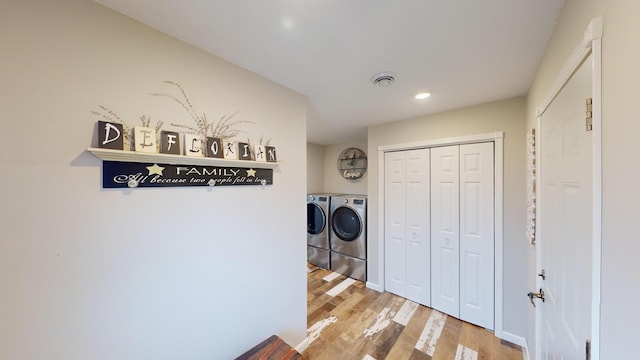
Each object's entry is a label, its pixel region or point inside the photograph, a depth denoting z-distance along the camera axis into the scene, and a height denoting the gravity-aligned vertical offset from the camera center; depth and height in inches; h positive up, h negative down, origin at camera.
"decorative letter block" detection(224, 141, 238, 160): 53.5 +7.2
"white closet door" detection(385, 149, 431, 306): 101.0 -21.8
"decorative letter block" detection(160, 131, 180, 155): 43.8 +7.4
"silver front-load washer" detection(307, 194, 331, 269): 140.9 -33.9
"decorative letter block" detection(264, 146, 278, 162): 62.7 +7.6
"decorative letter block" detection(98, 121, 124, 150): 37.4 +7.5
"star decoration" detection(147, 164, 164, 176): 43.3 +1.9
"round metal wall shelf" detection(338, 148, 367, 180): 152.4 +12.1
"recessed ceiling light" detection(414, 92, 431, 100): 76.1 +30.0
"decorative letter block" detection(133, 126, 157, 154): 40.6 +7.6
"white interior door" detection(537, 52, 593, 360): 29.9 -6.7
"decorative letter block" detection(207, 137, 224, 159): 50.6 +7.4
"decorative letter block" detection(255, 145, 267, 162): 60.1 +7.2
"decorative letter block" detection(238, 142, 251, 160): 56.6 +7.3
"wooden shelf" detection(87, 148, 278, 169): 36.6 +4.0
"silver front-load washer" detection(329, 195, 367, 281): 123.3 -33.1
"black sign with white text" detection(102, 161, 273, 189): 39.5 +0.8
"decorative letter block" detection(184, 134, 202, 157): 47.0 +7.4
